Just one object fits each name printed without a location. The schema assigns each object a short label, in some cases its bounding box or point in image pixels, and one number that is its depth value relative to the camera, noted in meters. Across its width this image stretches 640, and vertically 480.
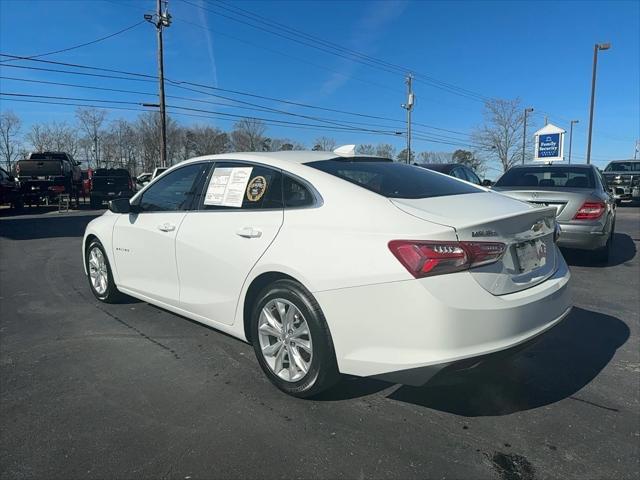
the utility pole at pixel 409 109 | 43.98
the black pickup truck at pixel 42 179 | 20.06
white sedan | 2.47
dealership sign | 20.23
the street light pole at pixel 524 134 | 51.44
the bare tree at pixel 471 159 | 57.67
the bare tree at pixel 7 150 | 65.12
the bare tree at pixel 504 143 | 52.03
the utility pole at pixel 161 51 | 27.92
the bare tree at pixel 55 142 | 65.94
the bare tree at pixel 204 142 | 68.25
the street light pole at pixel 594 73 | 23.97
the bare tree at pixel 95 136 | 66.50
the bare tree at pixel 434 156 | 67.06
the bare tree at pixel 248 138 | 65.38
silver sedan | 6.50
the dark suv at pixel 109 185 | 21.28
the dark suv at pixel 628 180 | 20.31
